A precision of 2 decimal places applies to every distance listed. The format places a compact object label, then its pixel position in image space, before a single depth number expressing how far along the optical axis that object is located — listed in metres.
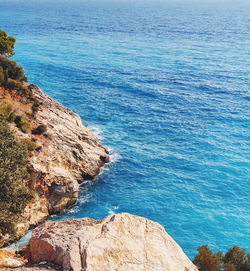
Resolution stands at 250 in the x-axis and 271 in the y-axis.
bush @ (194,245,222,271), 28.60
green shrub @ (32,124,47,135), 46.85
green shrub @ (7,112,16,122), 43.71
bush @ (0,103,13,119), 44.19
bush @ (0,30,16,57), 60.41
